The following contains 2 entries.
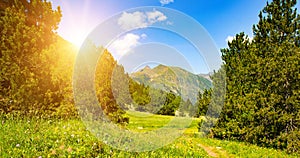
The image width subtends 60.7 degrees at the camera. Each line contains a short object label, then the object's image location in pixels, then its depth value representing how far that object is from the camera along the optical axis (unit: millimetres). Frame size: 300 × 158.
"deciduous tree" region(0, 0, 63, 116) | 15734
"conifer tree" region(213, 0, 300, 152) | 17391
